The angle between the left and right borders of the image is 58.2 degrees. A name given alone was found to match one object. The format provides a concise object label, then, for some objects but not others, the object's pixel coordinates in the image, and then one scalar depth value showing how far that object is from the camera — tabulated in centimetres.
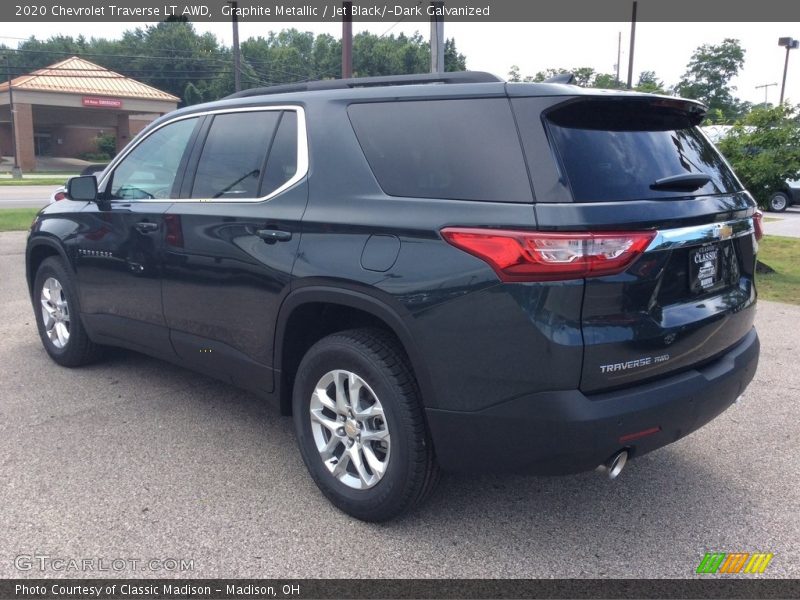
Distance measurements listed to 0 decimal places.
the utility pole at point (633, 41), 2966
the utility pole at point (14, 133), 4053
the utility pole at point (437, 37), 1413
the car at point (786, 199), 2416
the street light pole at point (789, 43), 5269
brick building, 4466
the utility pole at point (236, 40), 2647
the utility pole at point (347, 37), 1700
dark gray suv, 262
